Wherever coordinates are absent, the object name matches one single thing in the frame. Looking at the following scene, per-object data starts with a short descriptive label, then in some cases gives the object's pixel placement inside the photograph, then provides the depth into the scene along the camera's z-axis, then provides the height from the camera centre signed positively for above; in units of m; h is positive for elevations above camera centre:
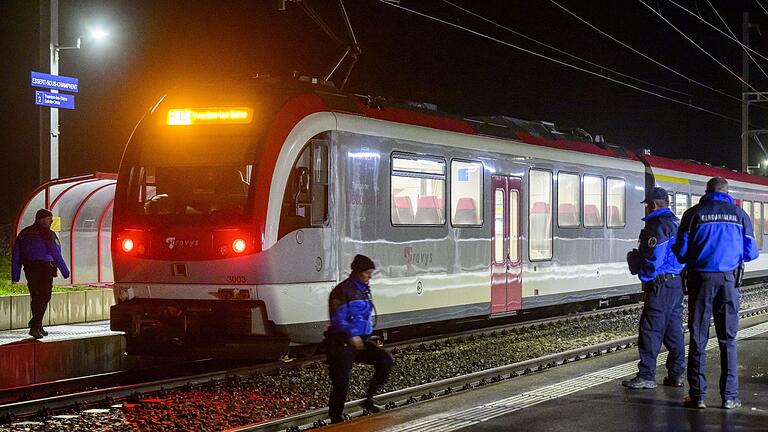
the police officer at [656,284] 9.01 -0.37
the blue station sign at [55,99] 16.23 +2.32
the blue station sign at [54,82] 16.25 +2.59
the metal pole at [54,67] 16.86 +2.90
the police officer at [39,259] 13.68 -0.19
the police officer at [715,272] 8.03 -0.24
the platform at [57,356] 12.23 -1.39
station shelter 16.94 +0.41
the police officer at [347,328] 8.05 -0.68
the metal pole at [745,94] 33.87 +4.99
